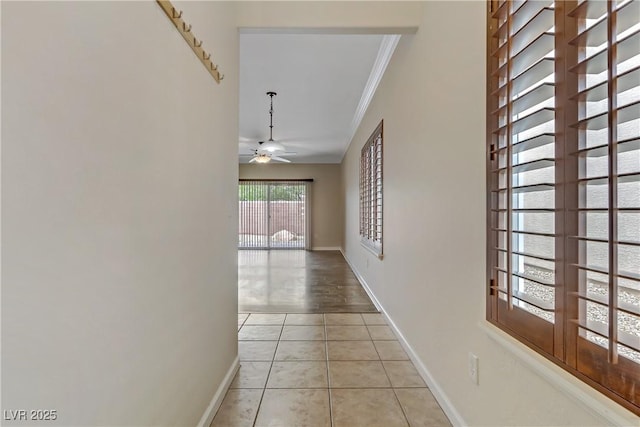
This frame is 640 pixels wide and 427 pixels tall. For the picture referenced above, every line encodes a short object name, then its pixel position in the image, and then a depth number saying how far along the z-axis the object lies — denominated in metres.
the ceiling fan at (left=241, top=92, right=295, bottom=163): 5.30
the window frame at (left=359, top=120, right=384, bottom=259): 3.69
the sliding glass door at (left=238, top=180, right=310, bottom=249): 9.65
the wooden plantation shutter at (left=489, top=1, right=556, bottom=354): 1.02
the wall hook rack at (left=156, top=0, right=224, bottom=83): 1.18
